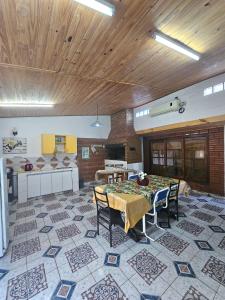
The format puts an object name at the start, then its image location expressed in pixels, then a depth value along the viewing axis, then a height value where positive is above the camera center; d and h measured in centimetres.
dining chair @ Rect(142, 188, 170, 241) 237 -89
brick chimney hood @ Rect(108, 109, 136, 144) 549 +84
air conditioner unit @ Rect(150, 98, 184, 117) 384 +111
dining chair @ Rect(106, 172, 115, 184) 462 -89
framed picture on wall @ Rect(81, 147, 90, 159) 585 -13
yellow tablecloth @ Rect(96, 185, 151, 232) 210 -82
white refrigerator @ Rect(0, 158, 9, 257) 204 -83
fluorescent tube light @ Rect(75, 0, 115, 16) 119 +117
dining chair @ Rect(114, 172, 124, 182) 446 -83
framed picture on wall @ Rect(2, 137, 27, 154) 444 +17
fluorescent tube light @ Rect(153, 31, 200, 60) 167 +126
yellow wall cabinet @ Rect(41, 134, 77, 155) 474 +21
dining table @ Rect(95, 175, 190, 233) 212 -72
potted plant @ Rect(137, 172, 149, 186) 285 -59
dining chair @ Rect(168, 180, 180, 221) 269 -80
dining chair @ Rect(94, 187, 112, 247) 227 -97
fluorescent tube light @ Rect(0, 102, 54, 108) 332 +106
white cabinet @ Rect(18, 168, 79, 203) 414 -96
